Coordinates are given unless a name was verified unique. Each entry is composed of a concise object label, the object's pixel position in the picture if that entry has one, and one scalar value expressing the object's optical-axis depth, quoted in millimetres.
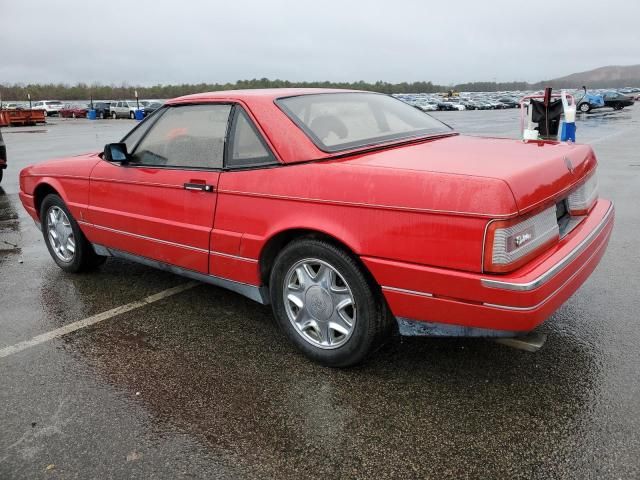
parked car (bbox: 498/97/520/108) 60688
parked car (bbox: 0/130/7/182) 10086
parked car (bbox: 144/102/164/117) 41362
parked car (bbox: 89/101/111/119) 46531
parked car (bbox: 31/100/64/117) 52344
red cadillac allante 2521
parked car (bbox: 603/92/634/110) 40438
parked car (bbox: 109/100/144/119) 44062
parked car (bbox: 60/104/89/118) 47938
